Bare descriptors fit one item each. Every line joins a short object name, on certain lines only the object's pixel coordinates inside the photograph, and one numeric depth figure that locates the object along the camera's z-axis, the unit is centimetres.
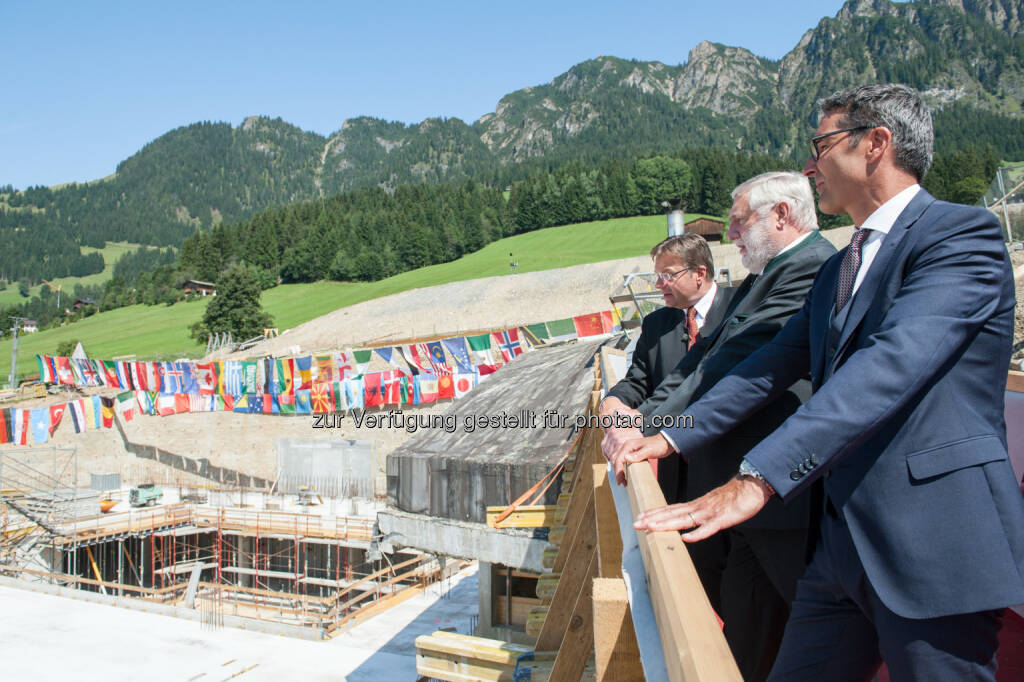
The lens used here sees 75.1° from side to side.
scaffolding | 2106
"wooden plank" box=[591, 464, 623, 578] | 195
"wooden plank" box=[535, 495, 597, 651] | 255
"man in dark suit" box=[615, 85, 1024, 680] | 122
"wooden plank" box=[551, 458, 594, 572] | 335
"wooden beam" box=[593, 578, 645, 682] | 137
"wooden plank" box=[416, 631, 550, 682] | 320
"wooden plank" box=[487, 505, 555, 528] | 648
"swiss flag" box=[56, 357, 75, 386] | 3225
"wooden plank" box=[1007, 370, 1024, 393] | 250
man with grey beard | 203
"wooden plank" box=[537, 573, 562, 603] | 336
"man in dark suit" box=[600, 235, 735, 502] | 308
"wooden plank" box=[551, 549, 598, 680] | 198
